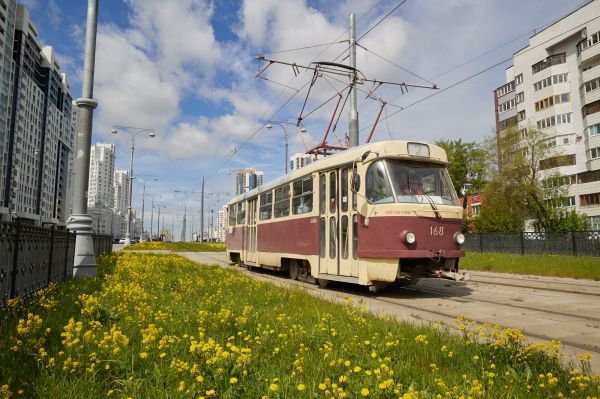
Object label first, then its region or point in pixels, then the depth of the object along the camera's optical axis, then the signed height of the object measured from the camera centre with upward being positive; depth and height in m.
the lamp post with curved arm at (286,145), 33.63 +7.90
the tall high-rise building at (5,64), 75.88 +31.93
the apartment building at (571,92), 44.31 +17.01
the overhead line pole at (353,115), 15.36 +4.54
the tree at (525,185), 31.83 +4.39
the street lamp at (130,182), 41.06 +6.04
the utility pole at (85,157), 10.04 +2.01
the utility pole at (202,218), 53.84 +3.22
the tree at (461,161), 50.31 +9.71
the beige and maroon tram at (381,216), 8.57 +0.59
